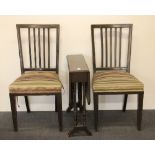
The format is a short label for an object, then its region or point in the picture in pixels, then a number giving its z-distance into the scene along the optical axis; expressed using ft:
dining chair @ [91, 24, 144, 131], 7.72
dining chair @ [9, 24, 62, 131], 7.70
